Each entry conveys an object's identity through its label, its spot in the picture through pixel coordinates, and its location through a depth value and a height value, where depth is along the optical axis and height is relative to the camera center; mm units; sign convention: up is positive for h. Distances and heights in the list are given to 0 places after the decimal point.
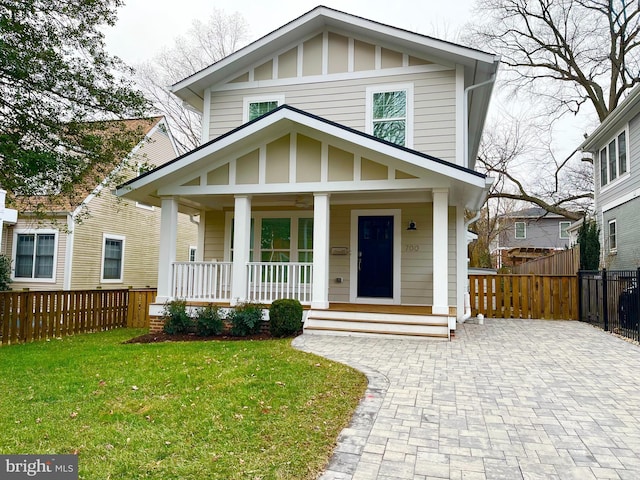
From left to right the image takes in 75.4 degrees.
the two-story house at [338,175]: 8172 +1926
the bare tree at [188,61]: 22266 +11262
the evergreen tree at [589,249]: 13141 +796
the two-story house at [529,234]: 31141 +3022
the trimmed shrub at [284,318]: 7992 -948
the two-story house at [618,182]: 12367 +3110
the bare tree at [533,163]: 24719 +6806
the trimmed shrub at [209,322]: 8438 -1112
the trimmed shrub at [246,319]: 8250 -1026
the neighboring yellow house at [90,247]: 13219 +603
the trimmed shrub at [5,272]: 12977 -270
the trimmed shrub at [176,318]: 8602 -1067
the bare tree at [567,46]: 19500 +11524
